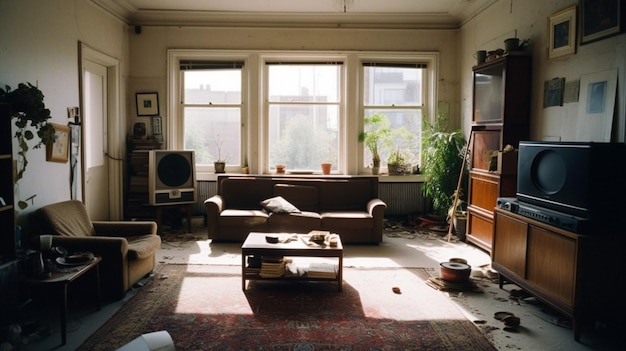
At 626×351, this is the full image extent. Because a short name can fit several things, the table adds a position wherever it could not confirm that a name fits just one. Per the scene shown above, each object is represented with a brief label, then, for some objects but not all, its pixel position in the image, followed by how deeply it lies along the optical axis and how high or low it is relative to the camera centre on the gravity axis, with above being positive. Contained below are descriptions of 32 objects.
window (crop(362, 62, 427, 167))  7.01 +0.72
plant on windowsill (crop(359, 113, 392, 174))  6.89 +0.20
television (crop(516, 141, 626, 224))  3.01 -0.19
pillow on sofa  5.60 -0.72
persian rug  2.96 -1.23
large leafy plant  6.32 -0.23
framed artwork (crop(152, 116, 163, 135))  6.84 +0.31
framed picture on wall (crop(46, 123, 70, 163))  4.50 -0.01
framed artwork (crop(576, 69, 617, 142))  3.69 +0.38
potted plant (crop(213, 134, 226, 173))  6.82 -0.19
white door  5.64 +0.05
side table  2.90 -0.86
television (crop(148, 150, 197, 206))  5.94 -0.41
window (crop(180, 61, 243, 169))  6.97 +0.51
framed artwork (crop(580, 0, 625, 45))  3.59 +1.09
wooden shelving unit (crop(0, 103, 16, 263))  3.25 -0.32
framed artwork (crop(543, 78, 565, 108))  4.38 +0.58
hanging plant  3.56 +0.26
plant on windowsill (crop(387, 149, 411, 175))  6.88 -0.22
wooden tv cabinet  2.93 -0.80
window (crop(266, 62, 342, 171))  7.01 +0.52
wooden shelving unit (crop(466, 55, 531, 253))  4.89 +0.24
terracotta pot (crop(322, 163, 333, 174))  6.88 -0.28
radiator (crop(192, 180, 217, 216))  6.91 -0.64
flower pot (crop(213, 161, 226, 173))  6.81 -0.28
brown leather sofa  5.54 -0.77
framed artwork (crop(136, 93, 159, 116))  6.79 +0.63
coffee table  3.92 -0.90
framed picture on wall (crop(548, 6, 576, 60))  4.16 +1.10
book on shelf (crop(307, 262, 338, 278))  3.94 -1.06
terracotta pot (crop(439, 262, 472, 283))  4.00 -1.08
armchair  3.62 -0.80
